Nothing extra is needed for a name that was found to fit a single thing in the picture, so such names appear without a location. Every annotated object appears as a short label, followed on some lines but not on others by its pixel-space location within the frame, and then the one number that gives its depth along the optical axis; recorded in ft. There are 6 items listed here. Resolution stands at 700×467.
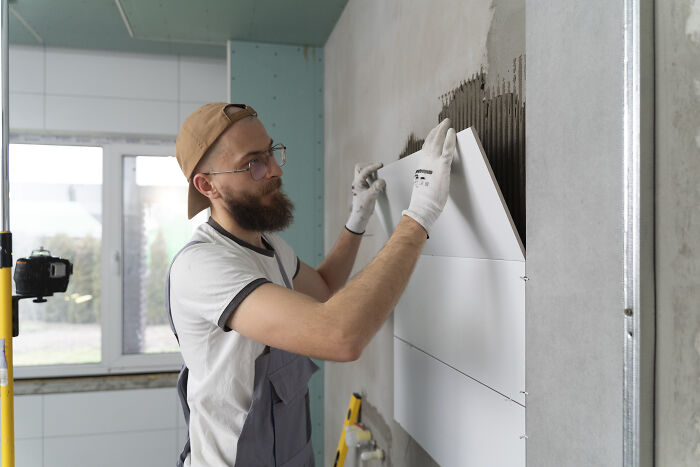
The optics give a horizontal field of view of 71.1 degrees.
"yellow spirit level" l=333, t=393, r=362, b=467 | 6.06
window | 10.25
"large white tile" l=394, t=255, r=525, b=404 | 2.91
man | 3.01
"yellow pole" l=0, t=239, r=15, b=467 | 5.01
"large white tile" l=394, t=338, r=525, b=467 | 3.03
